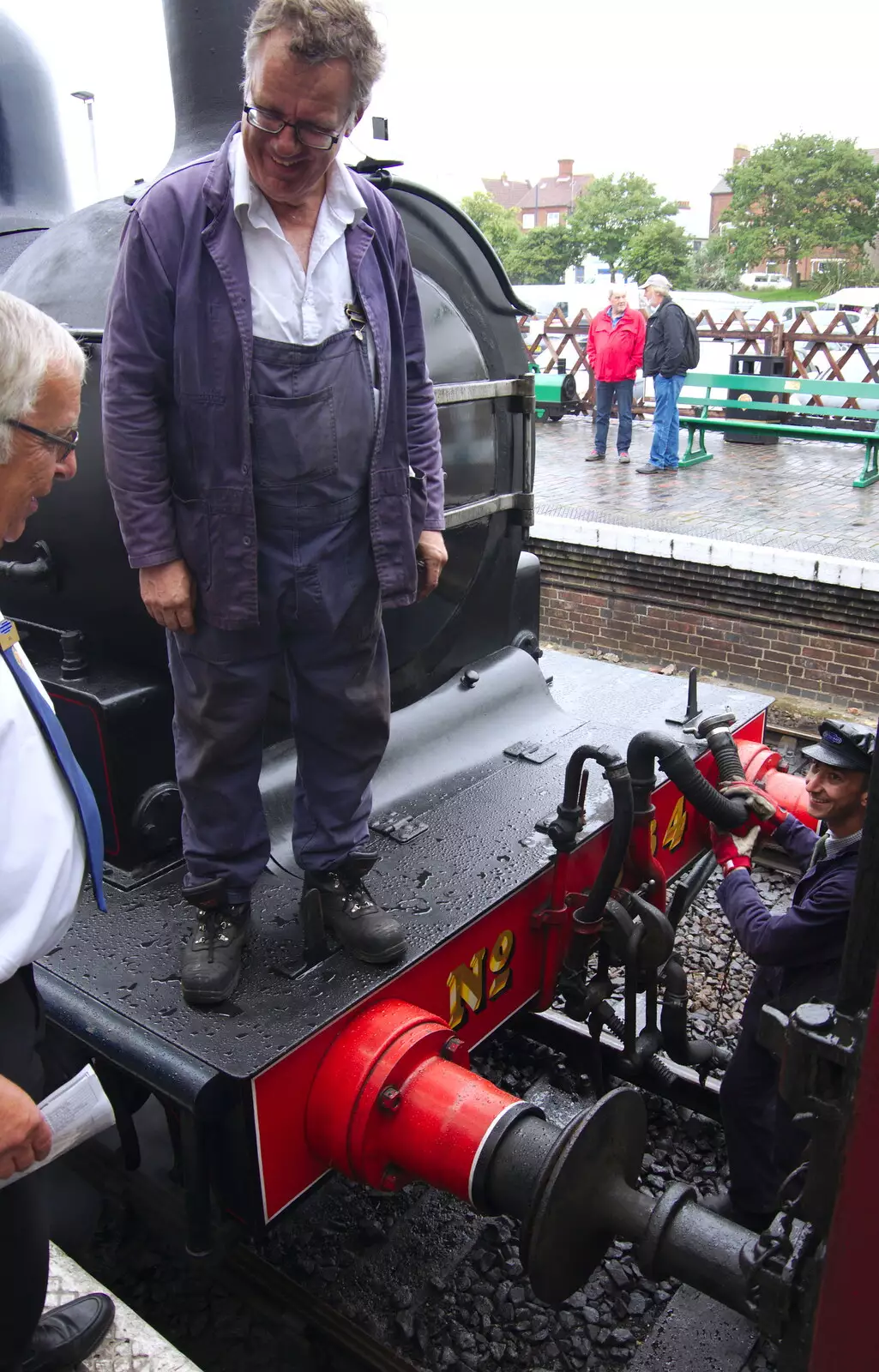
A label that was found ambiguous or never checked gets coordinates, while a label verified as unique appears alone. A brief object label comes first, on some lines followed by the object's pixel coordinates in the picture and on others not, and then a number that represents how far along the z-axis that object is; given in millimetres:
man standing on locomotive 1585
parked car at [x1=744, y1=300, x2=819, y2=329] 14836
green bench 8320
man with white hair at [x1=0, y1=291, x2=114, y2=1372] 1291
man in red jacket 9416
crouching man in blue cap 2006
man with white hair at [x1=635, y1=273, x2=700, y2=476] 8891
